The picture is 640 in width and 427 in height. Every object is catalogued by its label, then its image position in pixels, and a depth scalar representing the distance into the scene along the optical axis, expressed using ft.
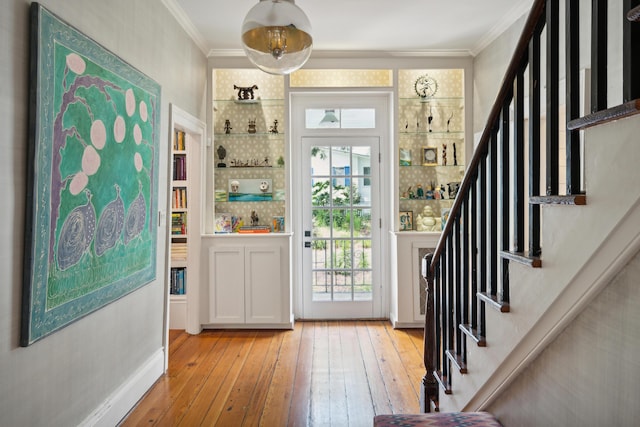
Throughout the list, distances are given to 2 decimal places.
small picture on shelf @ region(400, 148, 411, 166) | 13.96
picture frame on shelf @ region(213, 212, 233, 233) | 13.69
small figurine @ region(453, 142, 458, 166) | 13.91
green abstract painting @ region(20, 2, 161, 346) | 5.30
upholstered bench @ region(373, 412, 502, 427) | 4.77
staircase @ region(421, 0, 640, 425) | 2.86
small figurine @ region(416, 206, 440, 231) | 13.73
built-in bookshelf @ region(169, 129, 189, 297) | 13.57
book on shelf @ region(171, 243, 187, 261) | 13.66
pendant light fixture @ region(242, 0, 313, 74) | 6.20
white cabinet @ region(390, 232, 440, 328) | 13.33
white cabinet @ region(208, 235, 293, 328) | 13.16
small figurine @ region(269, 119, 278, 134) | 13.82
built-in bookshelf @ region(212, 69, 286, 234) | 13.79
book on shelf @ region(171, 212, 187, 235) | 13.73
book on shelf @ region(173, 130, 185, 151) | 13.60
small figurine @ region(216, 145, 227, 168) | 13.70
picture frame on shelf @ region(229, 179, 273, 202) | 13.83
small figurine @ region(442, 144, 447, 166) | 13.96
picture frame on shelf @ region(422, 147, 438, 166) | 13.94
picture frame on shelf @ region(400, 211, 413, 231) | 13.85
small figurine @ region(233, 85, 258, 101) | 13.75
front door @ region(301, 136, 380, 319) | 14.21
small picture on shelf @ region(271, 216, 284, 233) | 13.78
